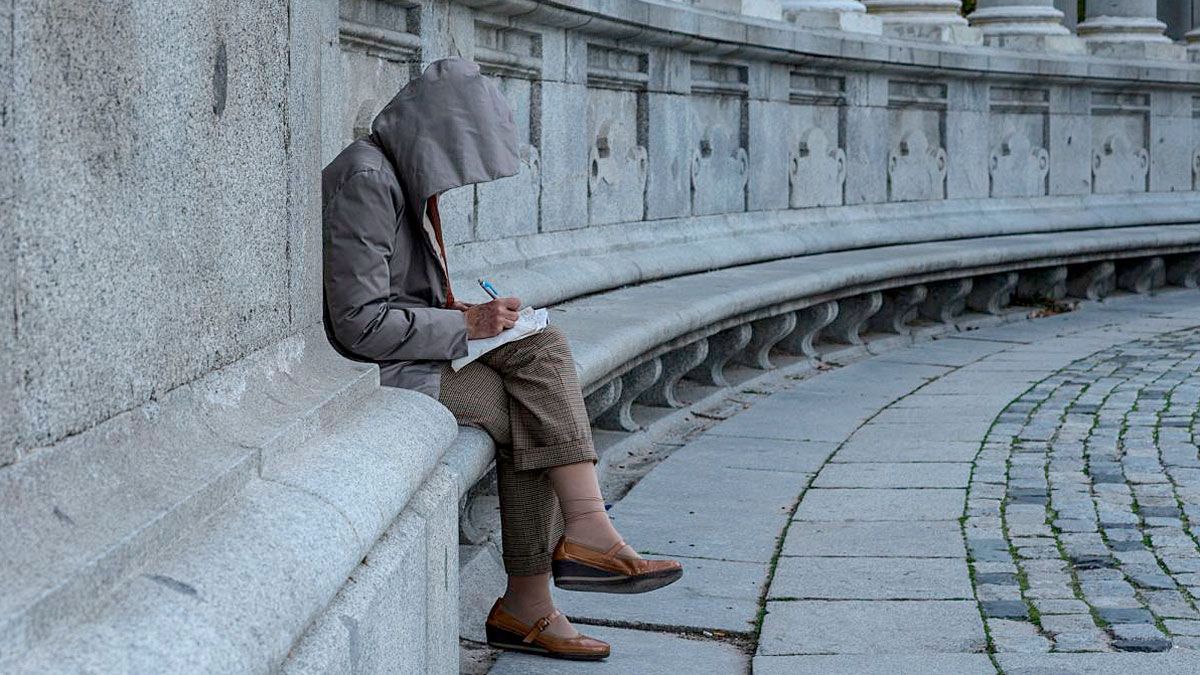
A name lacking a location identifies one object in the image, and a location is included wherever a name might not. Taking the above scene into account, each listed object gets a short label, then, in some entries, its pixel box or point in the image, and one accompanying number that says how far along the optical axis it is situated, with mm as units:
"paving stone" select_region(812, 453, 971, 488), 6004
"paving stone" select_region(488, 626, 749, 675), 4051
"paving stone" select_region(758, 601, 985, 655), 4117
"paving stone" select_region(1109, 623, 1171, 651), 4043
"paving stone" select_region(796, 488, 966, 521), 5496
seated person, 4000
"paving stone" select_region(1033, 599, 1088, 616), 4359
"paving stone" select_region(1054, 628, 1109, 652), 4039
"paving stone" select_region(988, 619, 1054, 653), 4059
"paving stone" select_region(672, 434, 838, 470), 6418
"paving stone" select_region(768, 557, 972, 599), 4582
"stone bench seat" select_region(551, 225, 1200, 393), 6277
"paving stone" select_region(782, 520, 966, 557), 5023
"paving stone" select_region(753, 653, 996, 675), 3938
